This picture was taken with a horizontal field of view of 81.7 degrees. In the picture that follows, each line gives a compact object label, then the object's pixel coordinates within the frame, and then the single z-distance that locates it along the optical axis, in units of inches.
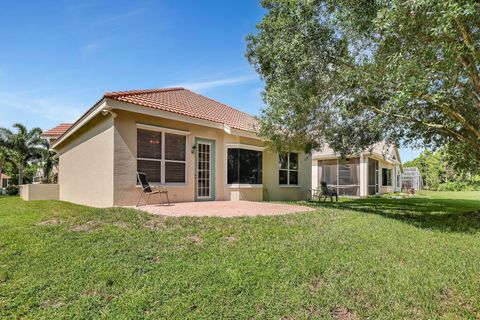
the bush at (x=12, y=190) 1162.0
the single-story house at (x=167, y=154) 406.6
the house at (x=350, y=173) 898.7
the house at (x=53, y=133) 822.0
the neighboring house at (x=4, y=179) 1866.1
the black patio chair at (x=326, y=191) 625.6
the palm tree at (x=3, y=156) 1142.7
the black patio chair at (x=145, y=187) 396.2
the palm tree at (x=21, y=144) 1105.4
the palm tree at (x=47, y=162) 1033.2
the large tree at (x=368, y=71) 251.6
